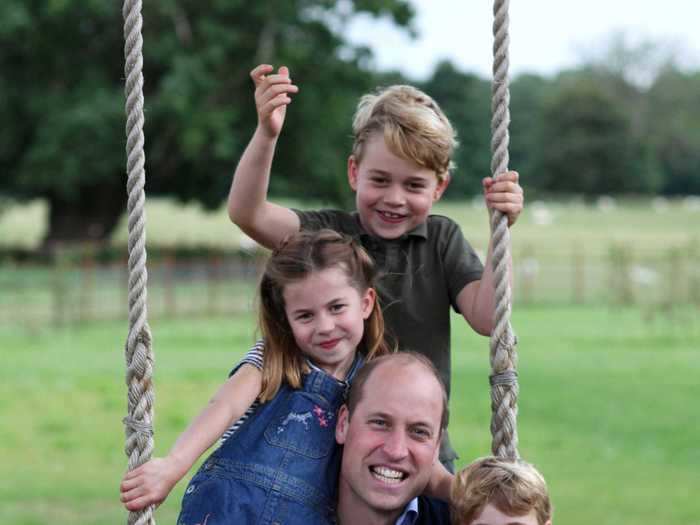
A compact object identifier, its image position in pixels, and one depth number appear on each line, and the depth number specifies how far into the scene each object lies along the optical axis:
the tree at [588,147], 73.31
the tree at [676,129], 79.81
